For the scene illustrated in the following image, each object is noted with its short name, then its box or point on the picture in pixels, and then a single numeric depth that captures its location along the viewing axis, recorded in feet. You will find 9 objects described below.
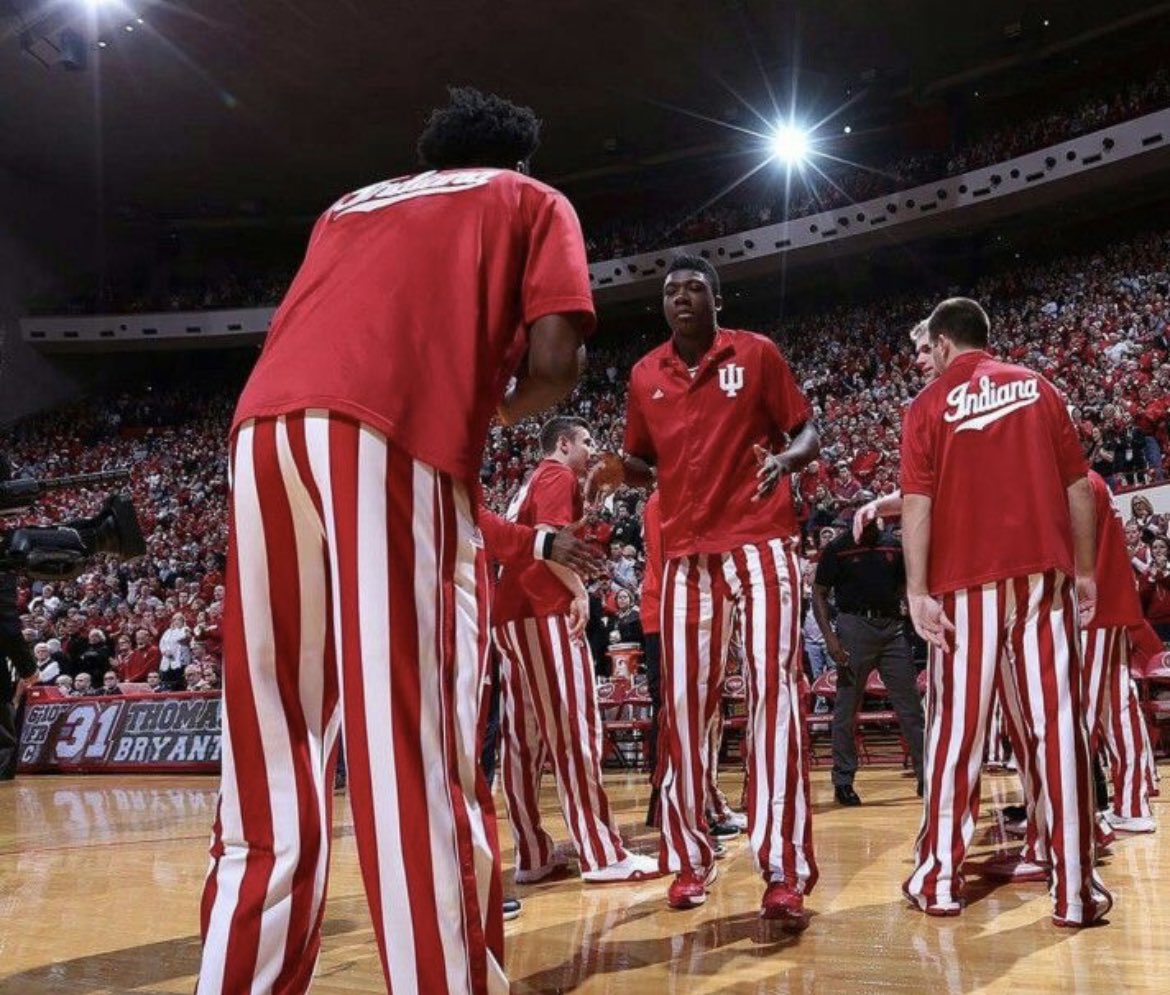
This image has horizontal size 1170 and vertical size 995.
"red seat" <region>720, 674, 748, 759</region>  28.48
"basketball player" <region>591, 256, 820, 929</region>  11.57
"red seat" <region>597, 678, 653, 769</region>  30.42
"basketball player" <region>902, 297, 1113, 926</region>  10.94
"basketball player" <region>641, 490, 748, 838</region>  18.21
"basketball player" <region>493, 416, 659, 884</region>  14.14
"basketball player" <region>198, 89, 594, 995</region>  5.43
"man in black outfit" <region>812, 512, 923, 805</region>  22.50
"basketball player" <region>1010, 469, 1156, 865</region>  16.72
